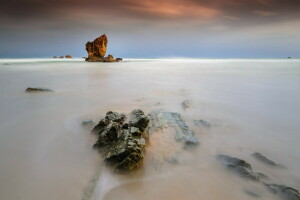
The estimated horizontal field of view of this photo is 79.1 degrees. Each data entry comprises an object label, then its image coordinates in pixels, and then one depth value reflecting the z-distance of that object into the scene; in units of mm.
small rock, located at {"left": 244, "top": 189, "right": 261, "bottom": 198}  2084
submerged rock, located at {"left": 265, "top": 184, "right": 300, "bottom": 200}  2045
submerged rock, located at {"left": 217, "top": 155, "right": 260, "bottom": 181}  2389
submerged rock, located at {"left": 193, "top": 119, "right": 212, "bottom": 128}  4160
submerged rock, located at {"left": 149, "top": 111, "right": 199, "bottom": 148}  3251
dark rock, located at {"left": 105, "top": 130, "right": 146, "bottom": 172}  2455
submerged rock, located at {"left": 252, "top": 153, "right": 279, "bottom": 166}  2752
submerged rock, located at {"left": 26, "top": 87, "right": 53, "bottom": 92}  7868
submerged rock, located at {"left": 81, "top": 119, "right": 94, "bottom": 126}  4072
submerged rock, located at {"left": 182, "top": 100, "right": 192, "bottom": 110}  5509
